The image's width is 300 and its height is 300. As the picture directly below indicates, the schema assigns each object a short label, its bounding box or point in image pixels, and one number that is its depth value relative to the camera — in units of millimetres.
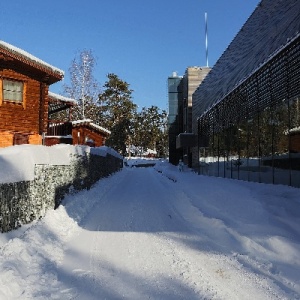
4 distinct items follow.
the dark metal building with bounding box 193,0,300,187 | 9422
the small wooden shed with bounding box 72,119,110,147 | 27172
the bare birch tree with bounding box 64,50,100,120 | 37656
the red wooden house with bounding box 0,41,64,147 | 16109
